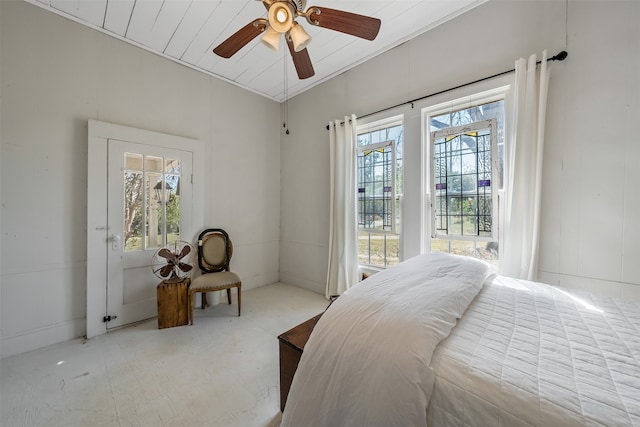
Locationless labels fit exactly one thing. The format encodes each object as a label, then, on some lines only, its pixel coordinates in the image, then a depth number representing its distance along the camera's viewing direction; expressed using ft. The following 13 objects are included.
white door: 7.86
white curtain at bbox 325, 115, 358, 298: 9.64
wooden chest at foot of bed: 4.16
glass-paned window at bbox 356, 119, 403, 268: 8.91
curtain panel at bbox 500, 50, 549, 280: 5.91
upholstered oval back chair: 8.48
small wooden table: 7.91
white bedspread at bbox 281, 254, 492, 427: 2.52
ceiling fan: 4.82
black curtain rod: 5.74
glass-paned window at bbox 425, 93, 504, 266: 6.81
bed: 2.19
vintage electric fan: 8.27
